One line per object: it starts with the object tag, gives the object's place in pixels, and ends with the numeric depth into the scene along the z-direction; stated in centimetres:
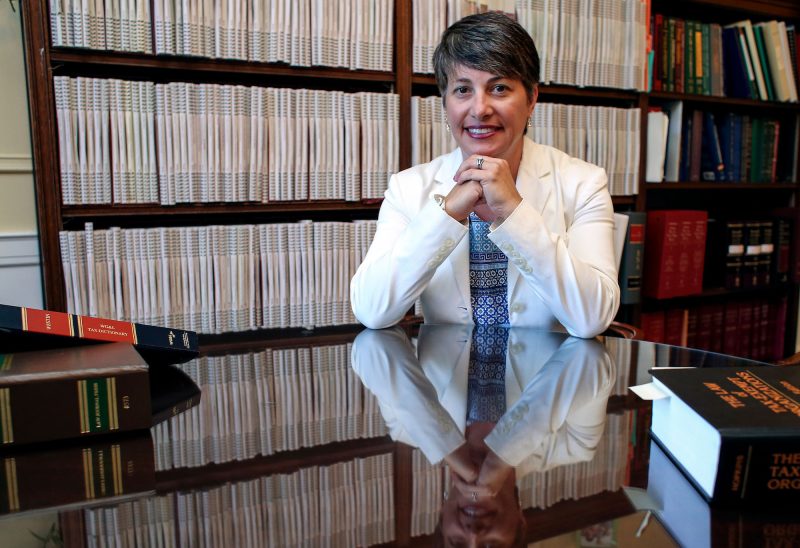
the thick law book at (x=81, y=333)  94
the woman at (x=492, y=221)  148
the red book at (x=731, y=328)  354
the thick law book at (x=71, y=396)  83
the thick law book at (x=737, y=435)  63
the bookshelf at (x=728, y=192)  327
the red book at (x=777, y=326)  370
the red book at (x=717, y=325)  348
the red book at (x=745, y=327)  359
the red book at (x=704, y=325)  343
